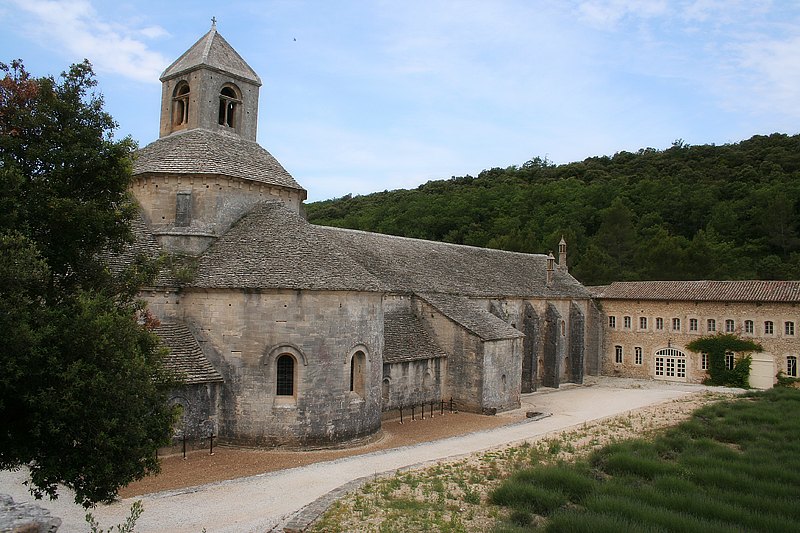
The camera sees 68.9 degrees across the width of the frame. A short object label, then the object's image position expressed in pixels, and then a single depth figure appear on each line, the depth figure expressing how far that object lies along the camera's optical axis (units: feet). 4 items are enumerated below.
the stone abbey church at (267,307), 63.98
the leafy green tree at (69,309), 28.78
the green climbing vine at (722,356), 126.93
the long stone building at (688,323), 123.75
